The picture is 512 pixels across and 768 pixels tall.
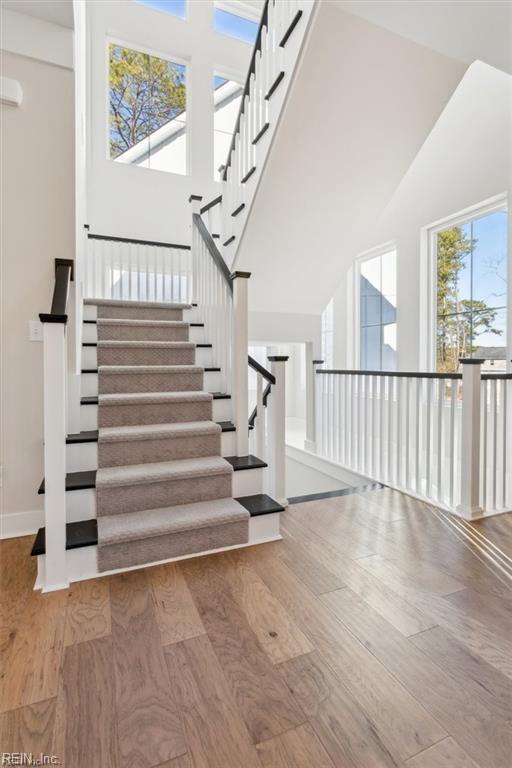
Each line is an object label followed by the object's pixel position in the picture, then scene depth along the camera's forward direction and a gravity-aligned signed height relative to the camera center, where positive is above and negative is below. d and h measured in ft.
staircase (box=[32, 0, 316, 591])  5.90 -0.66
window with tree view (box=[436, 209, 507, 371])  10.75 +2.56
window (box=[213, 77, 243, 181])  16.94 +11.51
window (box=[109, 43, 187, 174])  15.46 +10.75
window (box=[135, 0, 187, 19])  15.50 +14.74
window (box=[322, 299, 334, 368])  18.15 +2.05
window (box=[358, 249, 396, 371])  14.62 +2.63
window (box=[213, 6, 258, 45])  16.80 +15.12
